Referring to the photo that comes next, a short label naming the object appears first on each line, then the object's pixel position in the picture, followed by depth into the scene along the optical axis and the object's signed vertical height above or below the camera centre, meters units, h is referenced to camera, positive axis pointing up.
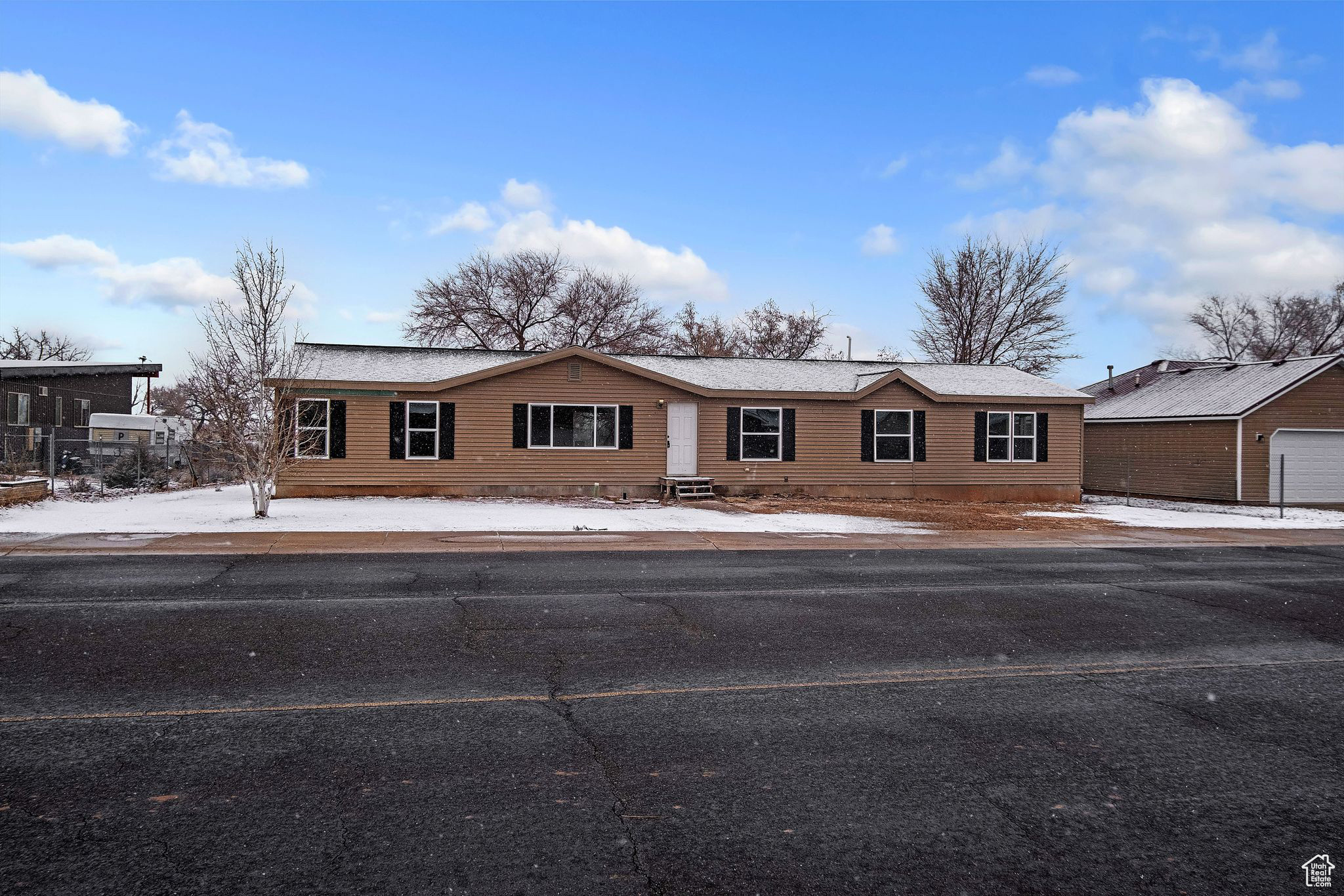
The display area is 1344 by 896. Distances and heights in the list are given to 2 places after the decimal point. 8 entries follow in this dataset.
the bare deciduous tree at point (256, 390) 17.94 +1.49
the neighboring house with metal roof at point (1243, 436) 26.56 +0.74
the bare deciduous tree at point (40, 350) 62.34 +7.91
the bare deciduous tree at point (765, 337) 53.97 +7.41
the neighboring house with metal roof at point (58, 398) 35.34 +2.56
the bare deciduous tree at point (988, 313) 44.53 +7.52
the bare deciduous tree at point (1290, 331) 53.88 +8.22
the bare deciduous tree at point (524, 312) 47.75 +7.98
